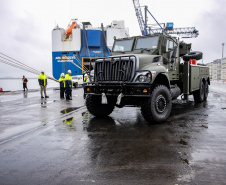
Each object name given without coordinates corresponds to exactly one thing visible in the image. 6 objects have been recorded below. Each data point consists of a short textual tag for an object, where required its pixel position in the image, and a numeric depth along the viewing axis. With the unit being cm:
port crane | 4679
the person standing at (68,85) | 1290
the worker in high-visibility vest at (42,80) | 1387
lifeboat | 3541
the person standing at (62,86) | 1428
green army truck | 568
